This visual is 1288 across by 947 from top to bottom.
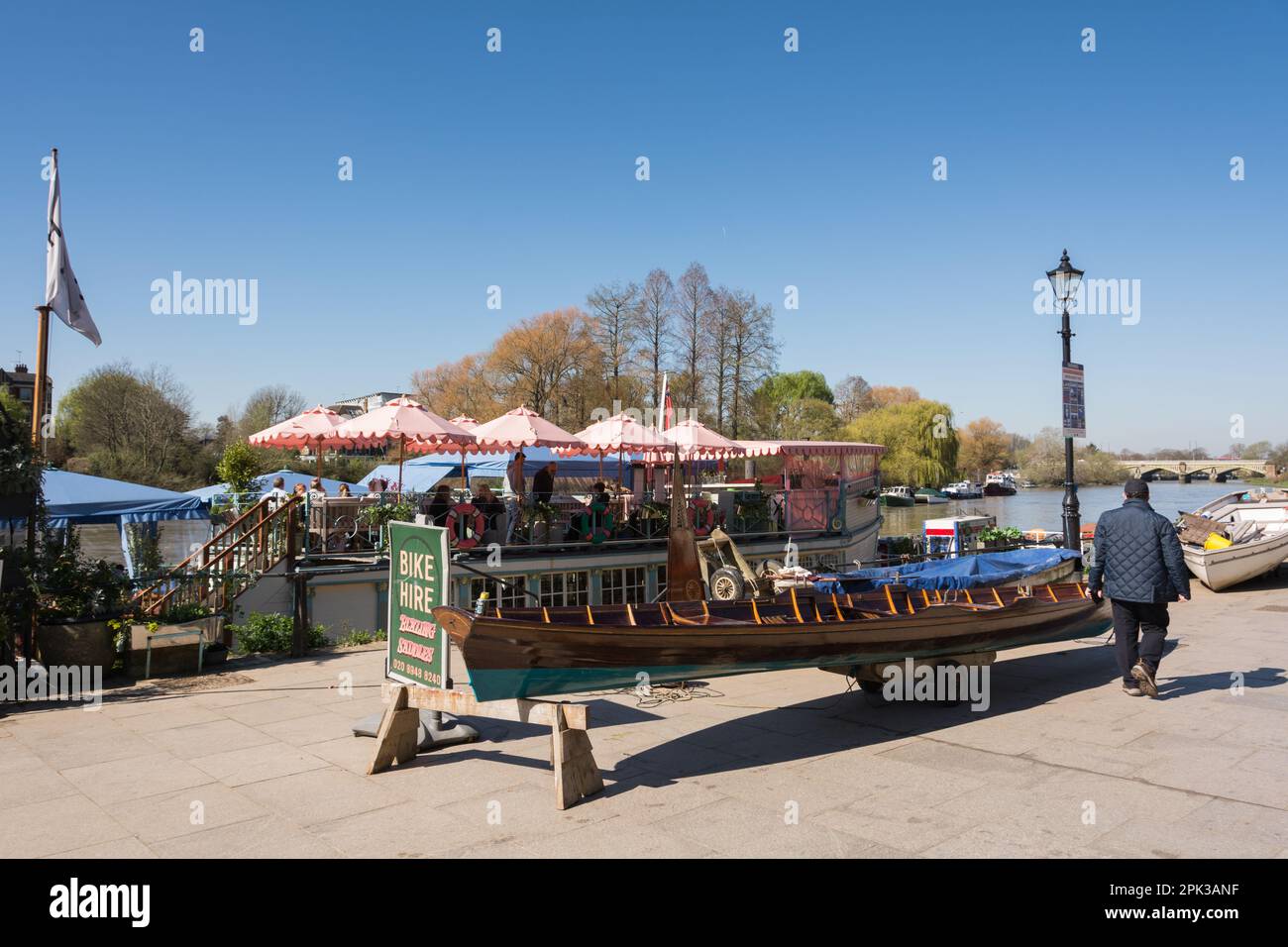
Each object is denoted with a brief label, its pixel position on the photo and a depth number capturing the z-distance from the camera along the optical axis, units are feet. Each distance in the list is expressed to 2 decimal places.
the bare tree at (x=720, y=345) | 143.64
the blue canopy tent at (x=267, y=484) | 74.61
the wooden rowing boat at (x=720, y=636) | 20.27
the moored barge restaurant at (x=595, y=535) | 48.08
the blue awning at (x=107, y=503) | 54.60
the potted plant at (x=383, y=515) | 50.88
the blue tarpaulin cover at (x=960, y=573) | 34.22
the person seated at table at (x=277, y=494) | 50.78
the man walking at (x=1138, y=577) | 26.81
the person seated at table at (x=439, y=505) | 51.75
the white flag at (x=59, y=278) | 33.94
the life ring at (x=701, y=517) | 64.39
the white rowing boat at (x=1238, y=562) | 51.75
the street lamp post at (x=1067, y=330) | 46.37
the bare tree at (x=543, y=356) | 146.51
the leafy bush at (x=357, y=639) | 42.01
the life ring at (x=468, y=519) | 52.60
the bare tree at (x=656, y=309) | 139.64
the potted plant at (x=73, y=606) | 31.27
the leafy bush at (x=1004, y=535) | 67.82
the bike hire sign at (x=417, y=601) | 22.15
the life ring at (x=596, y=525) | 59.31
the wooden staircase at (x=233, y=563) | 39.19
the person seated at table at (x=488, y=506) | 55.67
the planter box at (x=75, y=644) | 31.12
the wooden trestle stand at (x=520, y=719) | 19.29
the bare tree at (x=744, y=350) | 145.79
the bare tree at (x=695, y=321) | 140.56
